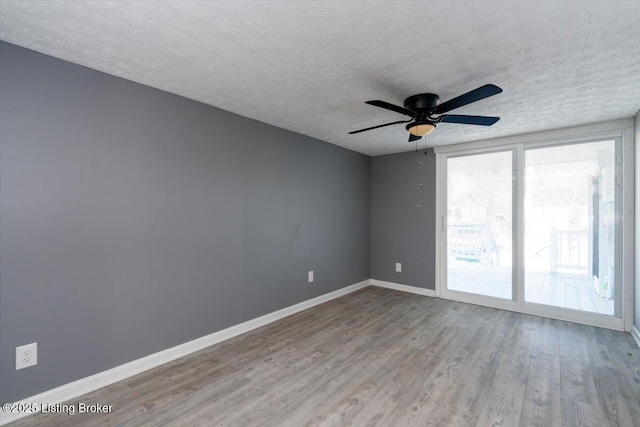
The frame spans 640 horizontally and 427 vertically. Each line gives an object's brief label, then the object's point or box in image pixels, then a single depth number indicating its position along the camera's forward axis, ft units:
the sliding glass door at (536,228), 11.07
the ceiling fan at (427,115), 7.64
